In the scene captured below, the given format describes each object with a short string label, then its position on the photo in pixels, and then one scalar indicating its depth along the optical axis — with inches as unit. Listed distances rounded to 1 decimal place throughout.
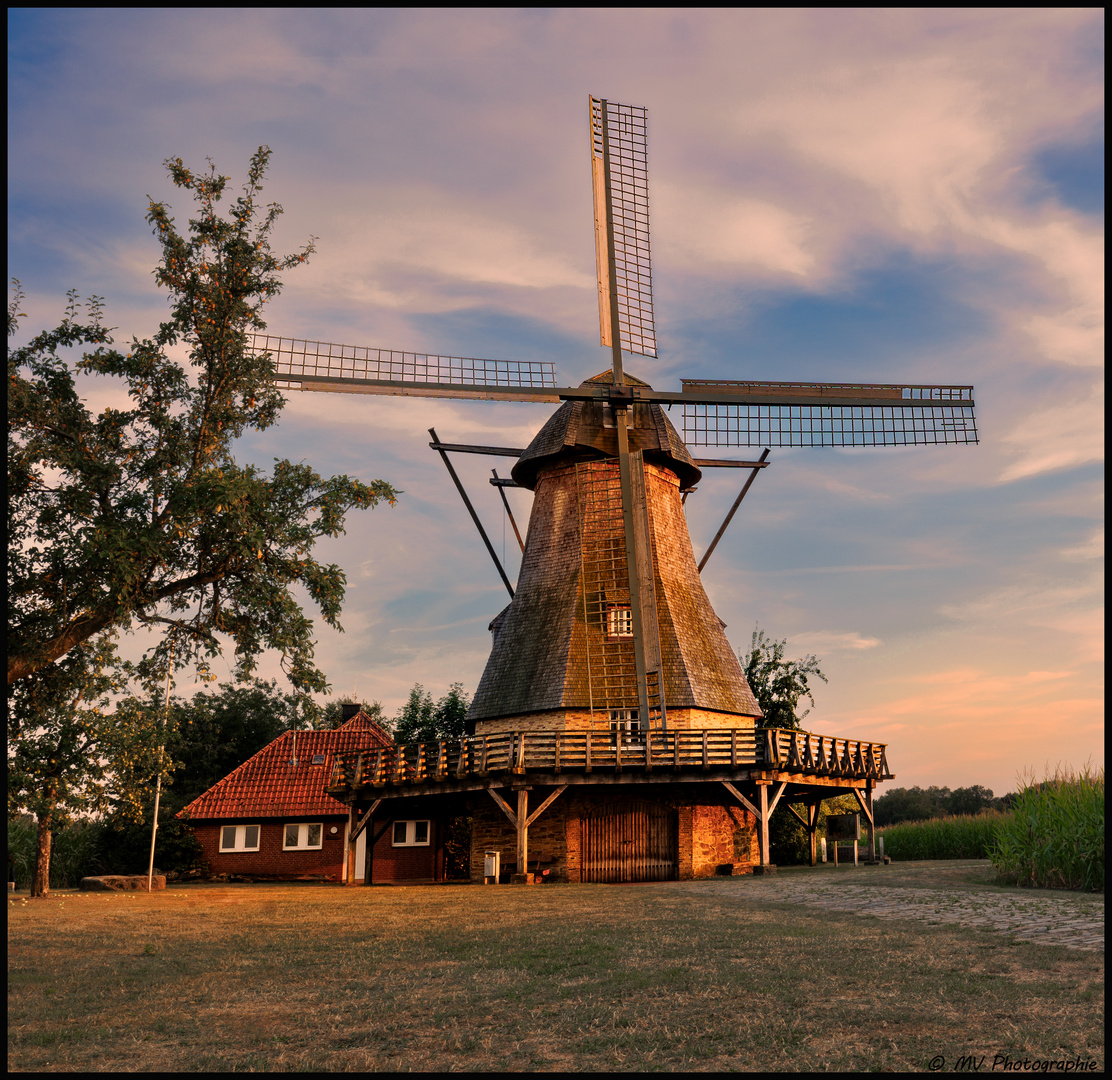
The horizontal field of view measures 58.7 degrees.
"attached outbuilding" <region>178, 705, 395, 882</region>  1279.5
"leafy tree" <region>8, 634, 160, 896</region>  657.6
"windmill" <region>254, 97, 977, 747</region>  979.3
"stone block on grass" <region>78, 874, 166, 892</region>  947.3
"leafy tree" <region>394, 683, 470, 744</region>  1547.7
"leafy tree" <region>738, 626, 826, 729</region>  1326.3
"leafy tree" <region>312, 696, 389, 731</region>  1701.9
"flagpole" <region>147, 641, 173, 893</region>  651.0
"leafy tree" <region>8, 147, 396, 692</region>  581.9
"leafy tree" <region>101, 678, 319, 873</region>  1328.7
